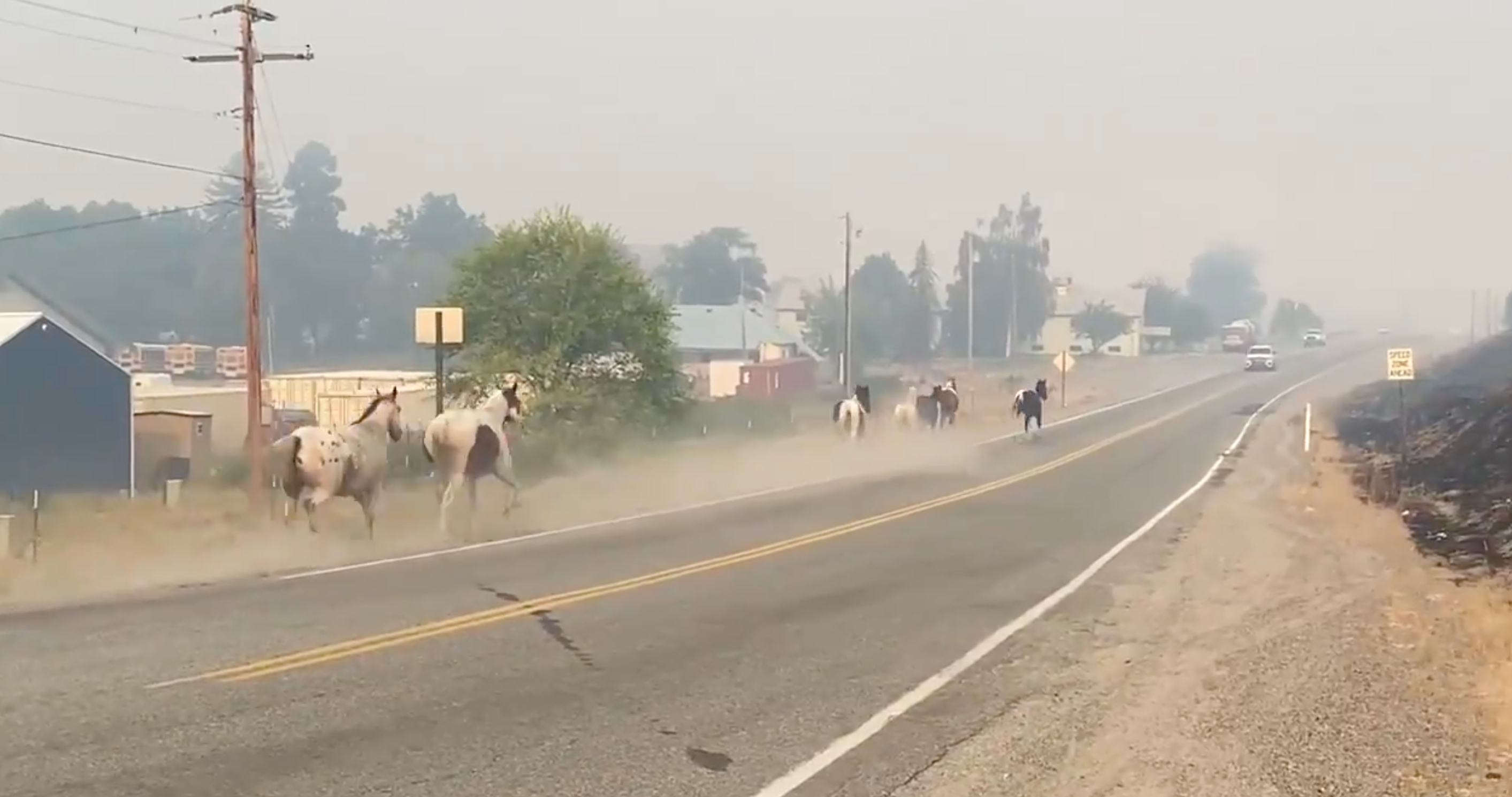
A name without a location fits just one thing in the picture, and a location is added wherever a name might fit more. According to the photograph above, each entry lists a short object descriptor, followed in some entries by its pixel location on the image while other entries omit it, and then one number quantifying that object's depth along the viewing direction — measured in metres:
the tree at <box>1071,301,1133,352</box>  141.88
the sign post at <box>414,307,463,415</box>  29.33
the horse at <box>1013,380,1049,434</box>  49.03
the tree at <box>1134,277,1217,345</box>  162.75
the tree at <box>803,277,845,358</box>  115.75
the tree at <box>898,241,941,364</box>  120.56
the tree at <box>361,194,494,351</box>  116.12
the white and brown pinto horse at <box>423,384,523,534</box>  21.77
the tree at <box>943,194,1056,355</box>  136.12
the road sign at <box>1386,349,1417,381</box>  30.86
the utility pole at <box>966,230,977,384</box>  82.88
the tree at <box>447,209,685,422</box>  43.12
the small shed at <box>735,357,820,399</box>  77.75
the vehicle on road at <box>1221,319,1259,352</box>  139.62
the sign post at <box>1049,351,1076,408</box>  66.38
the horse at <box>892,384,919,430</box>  47.22
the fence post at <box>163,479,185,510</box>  29.98
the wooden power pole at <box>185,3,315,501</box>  27.41
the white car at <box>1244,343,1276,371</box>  101.56
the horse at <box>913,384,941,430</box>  48.12
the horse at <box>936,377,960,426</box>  48.78
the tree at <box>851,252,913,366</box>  119.75
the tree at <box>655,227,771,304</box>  156.75
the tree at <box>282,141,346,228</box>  142.12
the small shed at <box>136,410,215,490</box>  43.50
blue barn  39.16
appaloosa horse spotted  19.59
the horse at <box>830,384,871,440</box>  42.00
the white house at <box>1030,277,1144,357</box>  135.88
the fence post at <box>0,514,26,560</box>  18.91
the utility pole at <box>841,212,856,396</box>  58.16
